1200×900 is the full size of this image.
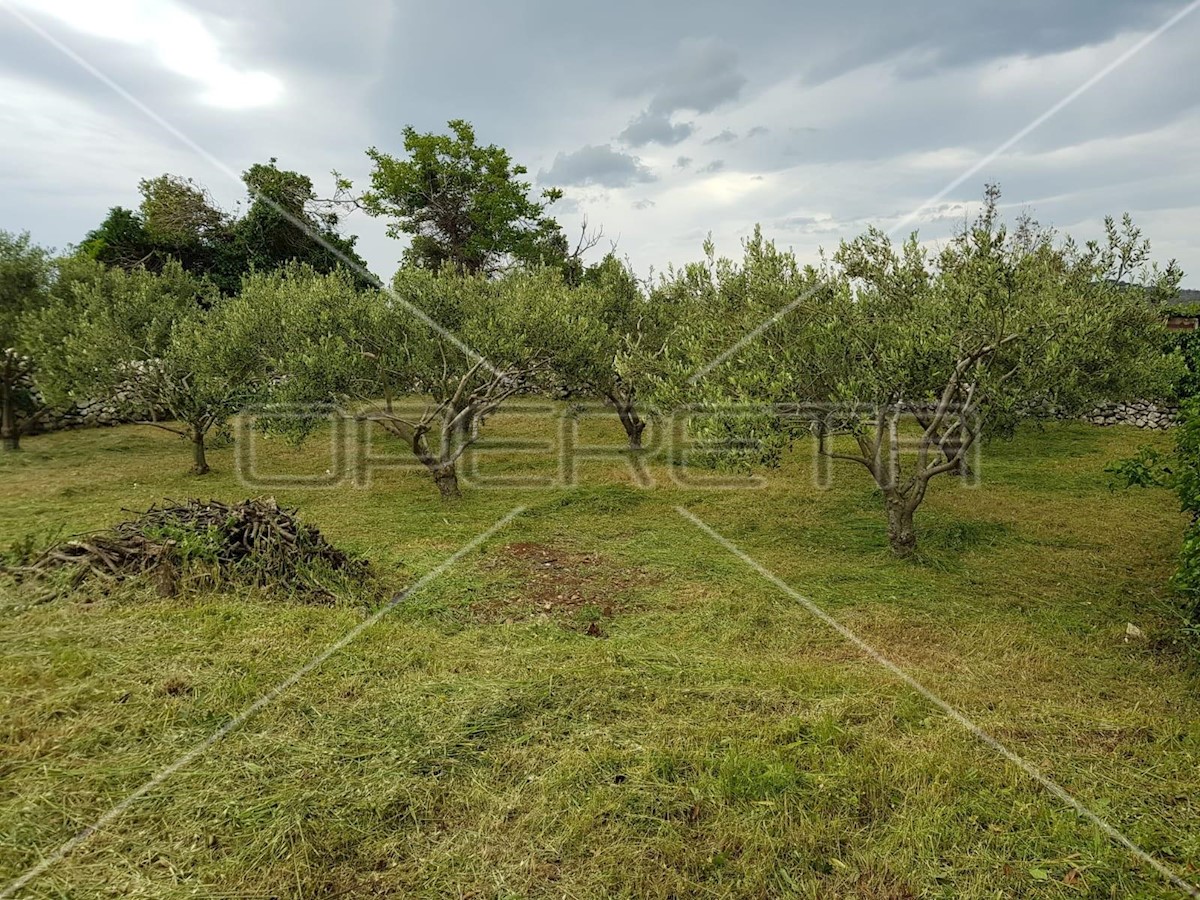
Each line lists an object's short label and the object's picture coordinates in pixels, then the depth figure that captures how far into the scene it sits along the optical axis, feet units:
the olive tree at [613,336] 64.49
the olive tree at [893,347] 40.86
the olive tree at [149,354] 71.10
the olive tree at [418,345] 60.23
